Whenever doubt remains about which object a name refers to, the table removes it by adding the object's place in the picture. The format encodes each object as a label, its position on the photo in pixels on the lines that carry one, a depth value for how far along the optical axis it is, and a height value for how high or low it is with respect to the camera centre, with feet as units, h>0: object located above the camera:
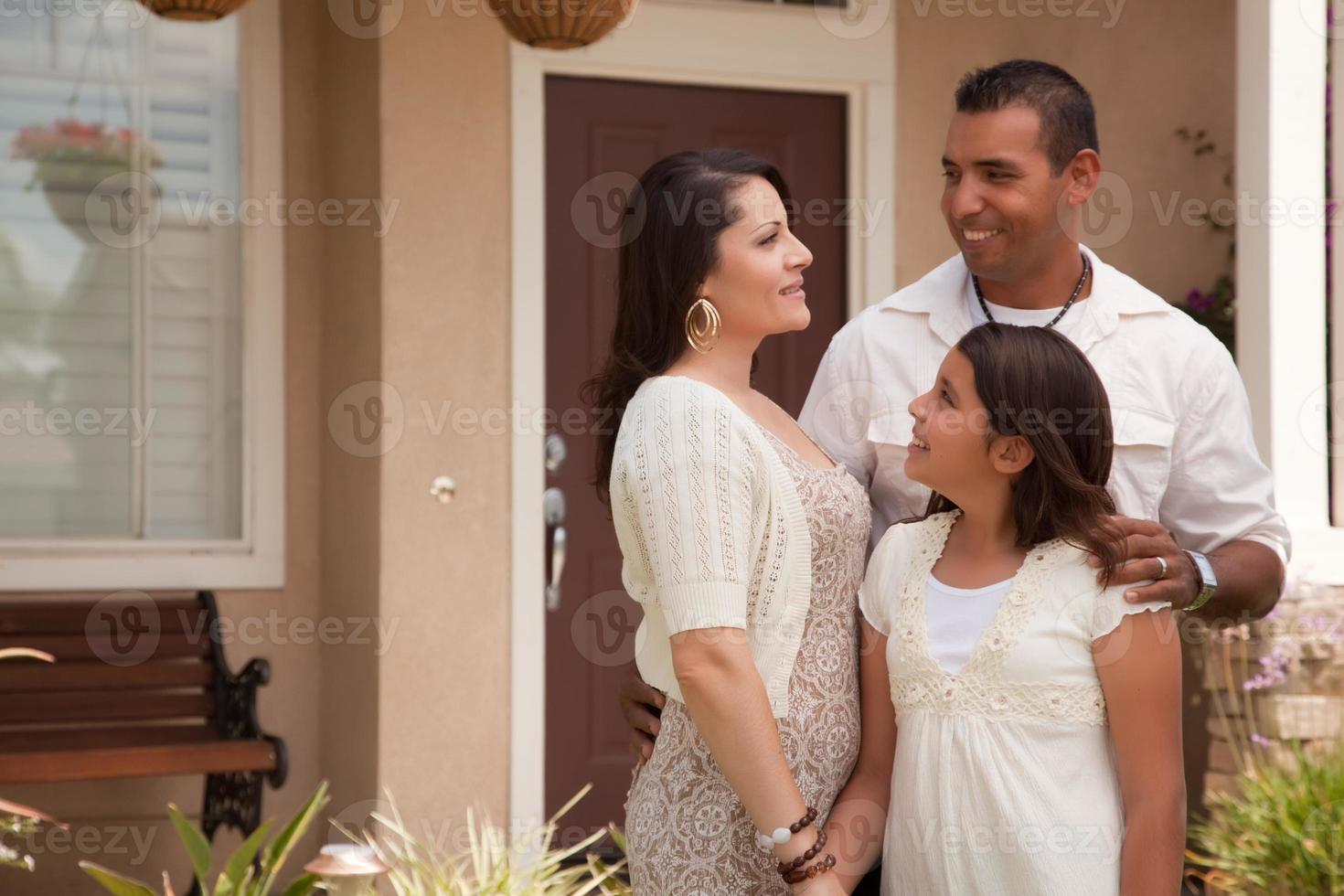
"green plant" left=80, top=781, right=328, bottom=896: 13.37 -3.61
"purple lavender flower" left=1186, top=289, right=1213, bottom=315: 19.66 +1.83
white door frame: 17.30 +3.90
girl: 6.81 -1.01
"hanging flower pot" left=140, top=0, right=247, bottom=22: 14.33 +4.05
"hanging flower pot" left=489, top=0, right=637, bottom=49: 13.55 +3.76
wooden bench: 16.15 -2.82
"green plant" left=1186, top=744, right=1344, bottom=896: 14.83 -3.77
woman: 6.78 -0.45
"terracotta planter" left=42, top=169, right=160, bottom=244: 17.95 +2.73
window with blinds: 17.83 +1.95
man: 8.25 +0.55
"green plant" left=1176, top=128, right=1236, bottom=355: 19.65 +1.76
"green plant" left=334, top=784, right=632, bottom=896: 14.65 -4.16
